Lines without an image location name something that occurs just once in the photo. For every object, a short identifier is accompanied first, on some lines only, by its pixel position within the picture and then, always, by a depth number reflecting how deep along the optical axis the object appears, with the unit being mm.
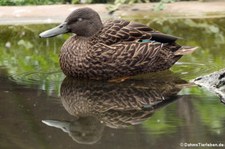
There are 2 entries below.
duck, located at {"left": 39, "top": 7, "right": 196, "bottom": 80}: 13564
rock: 12281
